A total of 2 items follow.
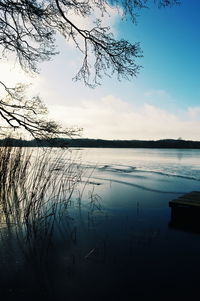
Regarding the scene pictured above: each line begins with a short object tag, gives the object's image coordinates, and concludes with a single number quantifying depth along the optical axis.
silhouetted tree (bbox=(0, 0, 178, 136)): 4.26
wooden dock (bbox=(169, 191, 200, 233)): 5.90
